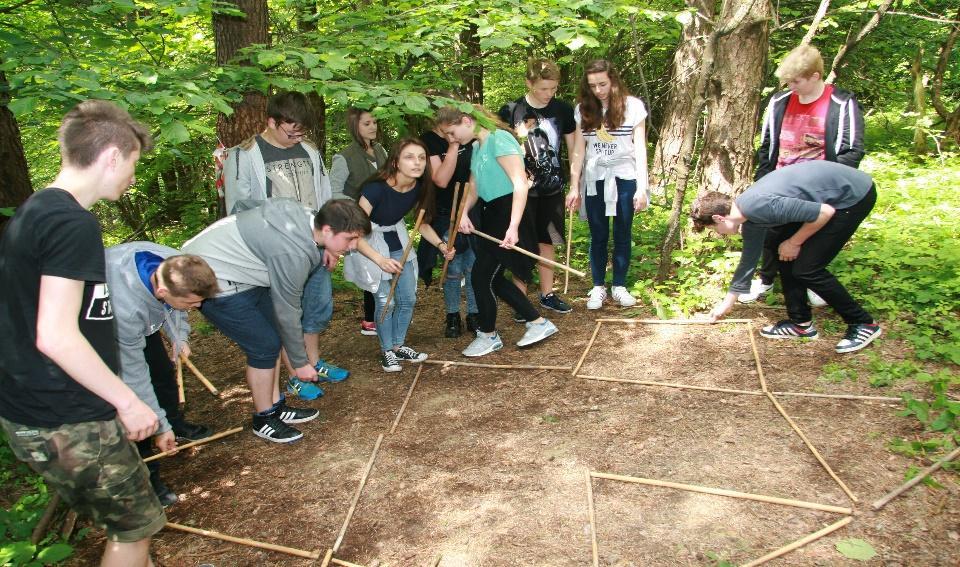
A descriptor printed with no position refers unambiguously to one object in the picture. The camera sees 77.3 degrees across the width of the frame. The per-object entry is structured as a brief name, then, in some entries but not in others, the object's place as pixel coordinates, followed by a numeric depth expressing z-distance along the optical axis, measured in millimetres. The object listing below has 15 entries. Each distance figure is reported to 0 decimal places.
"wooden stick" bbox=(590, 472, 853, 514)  2676
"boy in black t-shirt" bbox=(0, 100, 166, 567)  1740
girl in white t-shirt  4656
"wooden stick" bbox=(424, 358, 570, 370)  4238
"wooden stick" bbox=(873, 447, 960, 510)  2680
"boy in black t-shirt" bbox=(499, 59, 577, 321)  4609
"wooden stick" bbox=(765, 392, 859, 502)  2786
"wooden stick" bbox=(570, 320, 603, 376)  4190
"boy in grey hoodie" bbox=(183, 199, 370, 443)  3139
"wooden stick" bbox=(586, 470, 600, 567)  2551
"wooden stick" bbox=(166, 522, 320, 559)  2725
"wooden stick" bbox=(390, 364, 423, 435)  3706
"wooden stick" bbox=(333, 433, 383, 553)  2816
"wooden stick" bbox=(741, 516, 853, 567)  2447
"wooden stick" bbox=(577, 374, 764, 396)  3680
